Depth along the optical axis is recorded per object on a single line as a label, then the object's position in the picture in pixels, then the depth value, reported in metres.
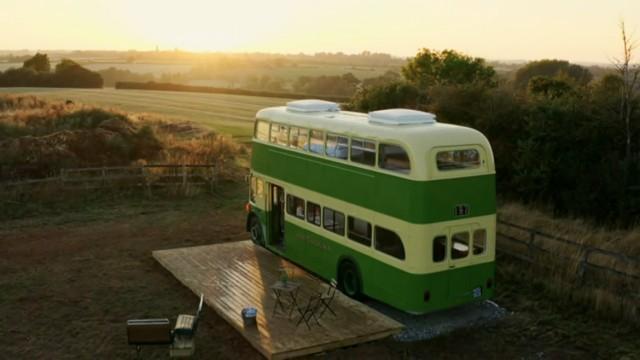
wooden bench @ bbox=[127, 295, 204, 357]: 11.72
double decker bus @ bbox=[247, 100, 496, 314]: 12.61
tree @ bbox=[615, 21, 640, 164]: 22.06
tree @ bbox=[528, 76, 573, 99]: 30.15
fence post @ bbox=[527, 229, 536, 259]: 16.50
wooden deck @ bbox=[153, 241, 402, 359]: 12.22
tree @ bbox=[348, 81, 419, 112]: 34.78
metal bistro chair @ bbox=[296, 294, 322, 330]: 13.18
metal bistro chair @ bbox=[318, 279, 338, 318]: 13.71
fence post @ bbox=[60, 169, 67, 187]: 26.33
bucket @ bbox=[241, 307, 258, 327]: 12.81
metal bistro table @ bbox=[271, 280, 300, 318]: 13.64
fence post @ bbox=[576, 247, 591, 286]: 14.90
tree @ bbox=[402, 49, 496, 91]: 45.34
